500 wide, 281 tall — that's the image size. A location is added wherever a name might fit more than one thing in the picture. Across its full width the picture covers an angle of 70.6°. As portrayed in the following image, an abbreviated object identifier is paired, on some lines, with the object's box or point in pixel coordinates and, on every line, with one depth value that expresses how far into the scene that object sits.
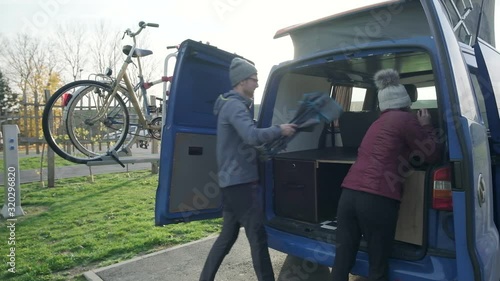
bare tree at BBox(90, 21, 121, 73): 21.23
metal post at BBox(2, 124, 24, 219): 5.73
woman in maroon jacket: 2.32
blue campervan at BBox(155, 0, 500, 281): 2.04
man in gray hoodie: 2.73
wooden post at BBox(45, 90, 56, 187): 8.12
